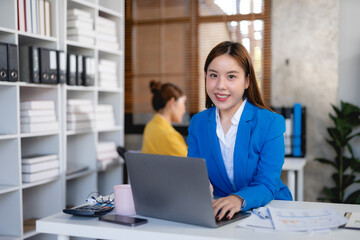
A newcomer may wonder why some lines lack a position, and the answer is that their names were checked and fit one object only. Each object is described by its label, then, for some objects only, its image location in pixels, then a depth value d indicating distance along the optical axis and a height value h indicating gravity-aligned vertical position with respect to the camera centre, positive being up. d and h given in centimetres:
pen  138 -37
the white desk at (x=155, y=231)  118 -38
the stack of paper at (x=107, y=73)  372 +27
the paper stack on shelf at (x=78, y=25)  335 +63
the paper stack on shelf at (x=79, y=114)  334 -8
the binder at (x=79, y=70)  337 +27
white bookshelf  276 -26
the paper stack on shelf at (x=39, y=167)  290 -44
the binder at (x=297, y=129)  379 -24
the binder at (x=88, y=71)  345 +27
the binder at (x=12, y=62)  266 +27
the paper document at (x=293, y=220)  125 -37
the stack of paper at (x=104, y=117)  371 -12
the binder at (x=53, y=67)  305 +27
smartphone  130 -37
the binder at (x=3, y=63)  261 +26
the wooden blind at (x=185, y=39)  423 +67
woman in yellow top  349 -16
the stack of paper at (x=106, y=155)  367 -46
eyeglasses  155 -37
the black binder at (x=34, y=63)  289 +28
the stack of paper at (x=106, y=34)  369 +62
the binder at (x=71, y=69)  327 +27
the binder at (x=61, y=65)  313 +29
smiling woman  171 -12
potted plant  376 -47
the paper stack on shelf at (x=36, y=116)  290 -8
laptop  123 -26
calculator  140 -36
